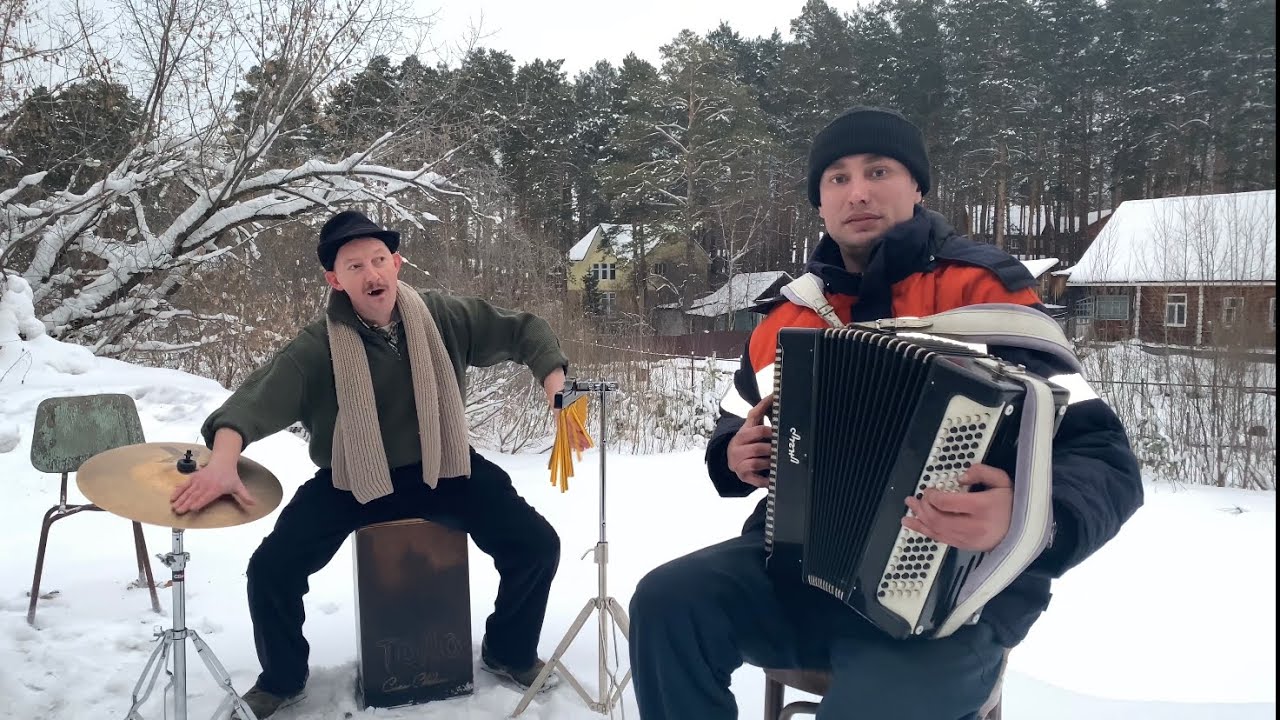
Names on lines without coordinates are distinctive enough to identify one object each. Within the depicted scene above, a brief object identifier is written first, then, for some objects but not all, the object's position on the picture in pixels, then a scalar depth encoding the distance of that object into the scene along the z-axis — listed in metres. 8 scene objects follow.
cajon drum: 2.43
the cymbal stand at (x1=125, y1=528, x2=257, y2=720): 1.96
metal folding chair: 3.13
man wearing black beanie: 1.44
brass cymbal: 1.84
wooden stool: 1.60
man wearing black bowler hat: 2.41
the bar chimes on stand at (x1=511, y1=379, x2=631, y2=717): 2.29
